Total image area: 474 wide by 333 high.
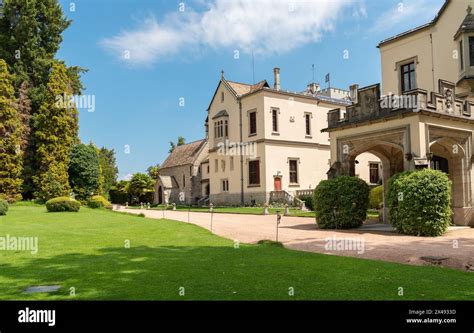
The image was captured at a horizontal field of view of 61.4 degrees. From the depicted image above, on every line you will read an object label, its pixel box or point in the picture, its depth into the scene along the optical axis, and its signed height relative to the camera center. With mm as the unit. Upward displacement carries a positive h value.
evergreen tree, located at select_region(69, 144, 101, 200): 38344 +2113
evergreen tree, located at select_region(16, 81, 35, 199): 37625 +5210
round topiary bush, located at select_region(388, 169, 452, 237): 15016 -441
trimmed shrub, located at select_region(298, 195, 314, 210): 33594 -738
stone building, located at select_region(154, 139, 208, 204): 53562 +2240
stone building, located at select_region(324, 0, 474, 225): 17016 +3497
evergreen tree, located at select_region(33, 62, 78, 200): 36312 +5508
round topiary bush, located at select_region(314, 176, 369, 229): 18031 -493
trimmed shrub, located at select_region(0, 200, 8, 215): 23859 -743
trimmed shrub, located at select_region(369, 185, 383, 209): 29438 -457
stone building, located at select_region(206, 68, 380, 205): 40594 +5260
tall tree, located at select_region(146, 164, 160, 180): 63844 +3545
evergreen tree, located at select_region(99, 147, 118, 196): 65788 +4566
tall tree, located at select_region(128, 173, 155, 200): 58906 +1384
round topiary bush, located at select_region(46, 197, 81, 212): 27047 -681
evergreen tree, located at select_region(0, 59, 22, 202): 34469 +4548
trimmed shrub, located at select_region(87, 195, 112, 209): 34875 -730
